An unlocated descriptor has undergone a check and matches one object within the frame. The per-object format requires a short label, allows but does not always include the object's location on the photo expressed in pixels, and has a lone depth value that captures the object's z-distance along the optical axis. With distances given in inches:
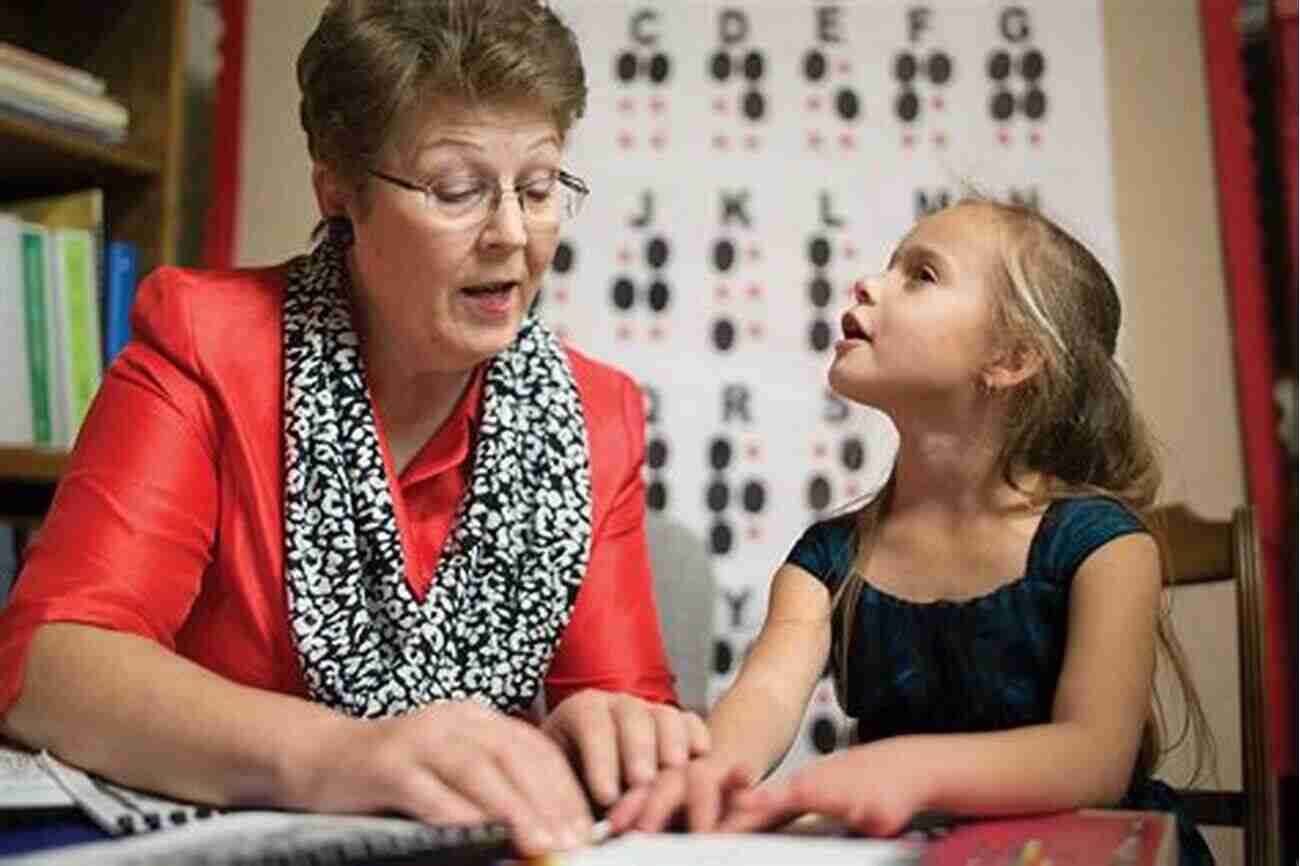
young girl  33.8
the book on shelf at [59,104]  55.5
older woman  33.1
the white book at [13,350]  56.7
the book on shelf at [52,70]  55.5
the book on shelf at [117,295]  60.6
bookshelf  61.0
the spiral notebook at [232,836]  18.7
